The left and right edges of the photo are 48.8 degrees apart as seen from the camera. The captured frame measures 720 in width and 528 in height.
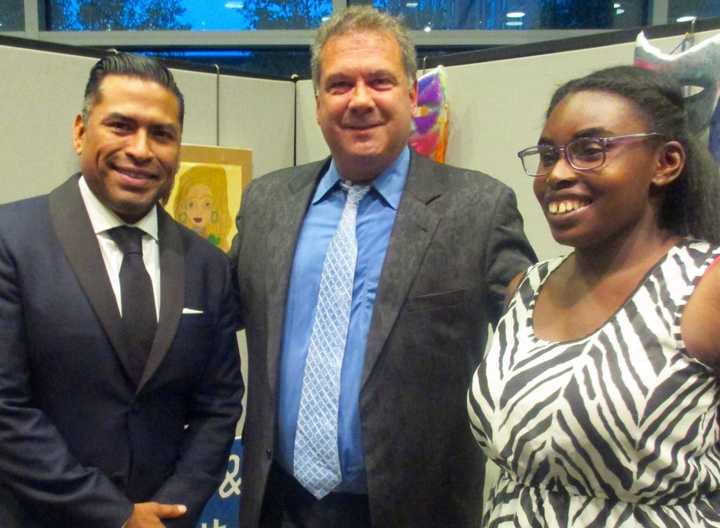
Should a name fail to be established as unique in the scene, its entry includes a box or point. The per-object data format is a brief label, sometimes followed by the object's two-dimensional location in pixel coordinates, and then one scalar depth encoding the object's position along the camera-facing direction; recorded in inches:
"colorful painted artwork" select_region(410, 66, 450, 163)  86.3
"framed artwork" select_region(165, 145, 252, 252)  92.1
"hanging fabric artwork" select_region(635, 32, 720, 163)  61.8
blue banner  89.4
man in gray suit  60.1
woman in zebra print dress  42.9
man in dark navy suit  54.7
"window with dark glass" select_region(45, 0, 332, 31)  163.8
